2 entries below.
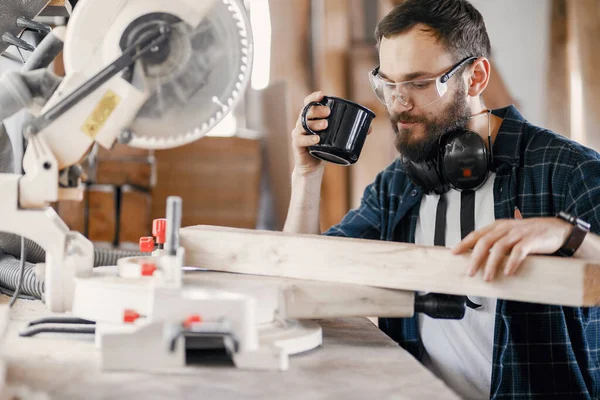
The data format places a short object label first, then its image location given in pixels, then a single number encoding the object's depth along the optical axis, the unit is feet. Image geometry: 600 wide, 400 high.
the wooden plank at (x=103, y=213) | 11.71
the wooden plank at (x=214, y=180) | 13.03
